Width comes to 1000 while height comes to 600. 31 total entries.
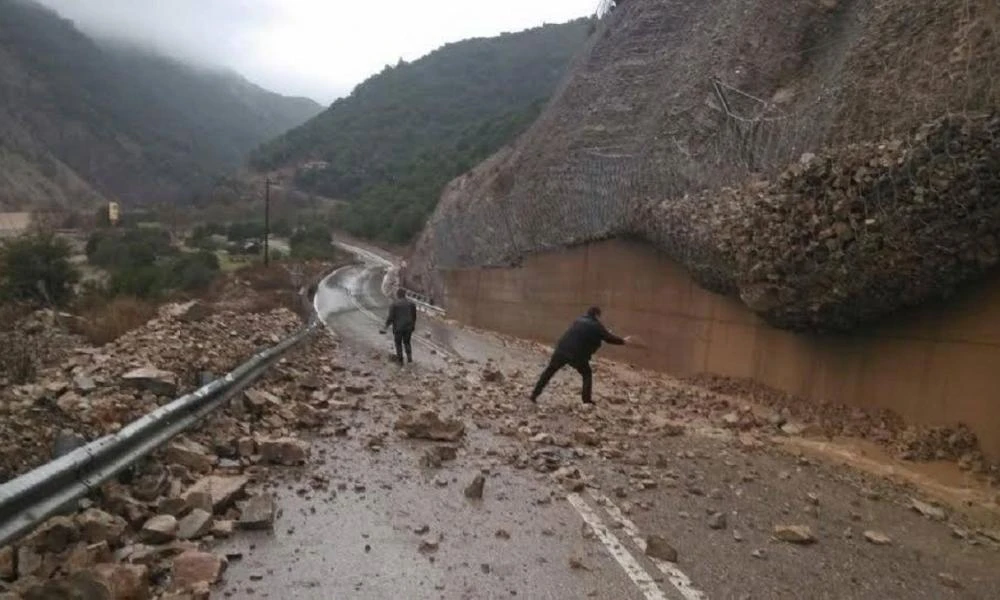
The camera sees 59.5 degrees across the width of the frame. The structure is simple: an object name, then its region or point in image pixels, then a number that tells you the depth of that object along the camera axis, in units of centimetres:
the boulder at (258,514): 554
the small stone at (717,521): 635
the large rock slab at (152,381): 841
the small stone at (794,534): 609
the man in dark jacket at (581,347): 1232
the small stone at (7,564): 408
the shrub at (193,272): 4556
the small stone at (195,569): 445
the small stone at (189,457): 649
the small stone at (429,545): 544
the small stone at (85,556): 426
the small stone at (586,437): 931
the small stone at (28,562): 414
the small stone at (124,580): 402
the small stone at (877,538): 628
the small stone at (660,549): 548
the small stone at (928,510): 728
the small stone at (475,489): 688
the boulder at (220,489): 568
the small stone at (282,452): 734
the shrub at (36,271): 2922
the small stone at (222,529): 532
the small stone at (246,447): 728
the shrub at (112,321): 1518
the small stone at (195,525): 517
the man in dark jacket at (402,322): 1717
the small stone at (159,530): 492
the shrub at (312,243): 8294
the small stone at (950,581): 544
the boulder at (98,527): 466
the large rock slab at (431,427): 920
